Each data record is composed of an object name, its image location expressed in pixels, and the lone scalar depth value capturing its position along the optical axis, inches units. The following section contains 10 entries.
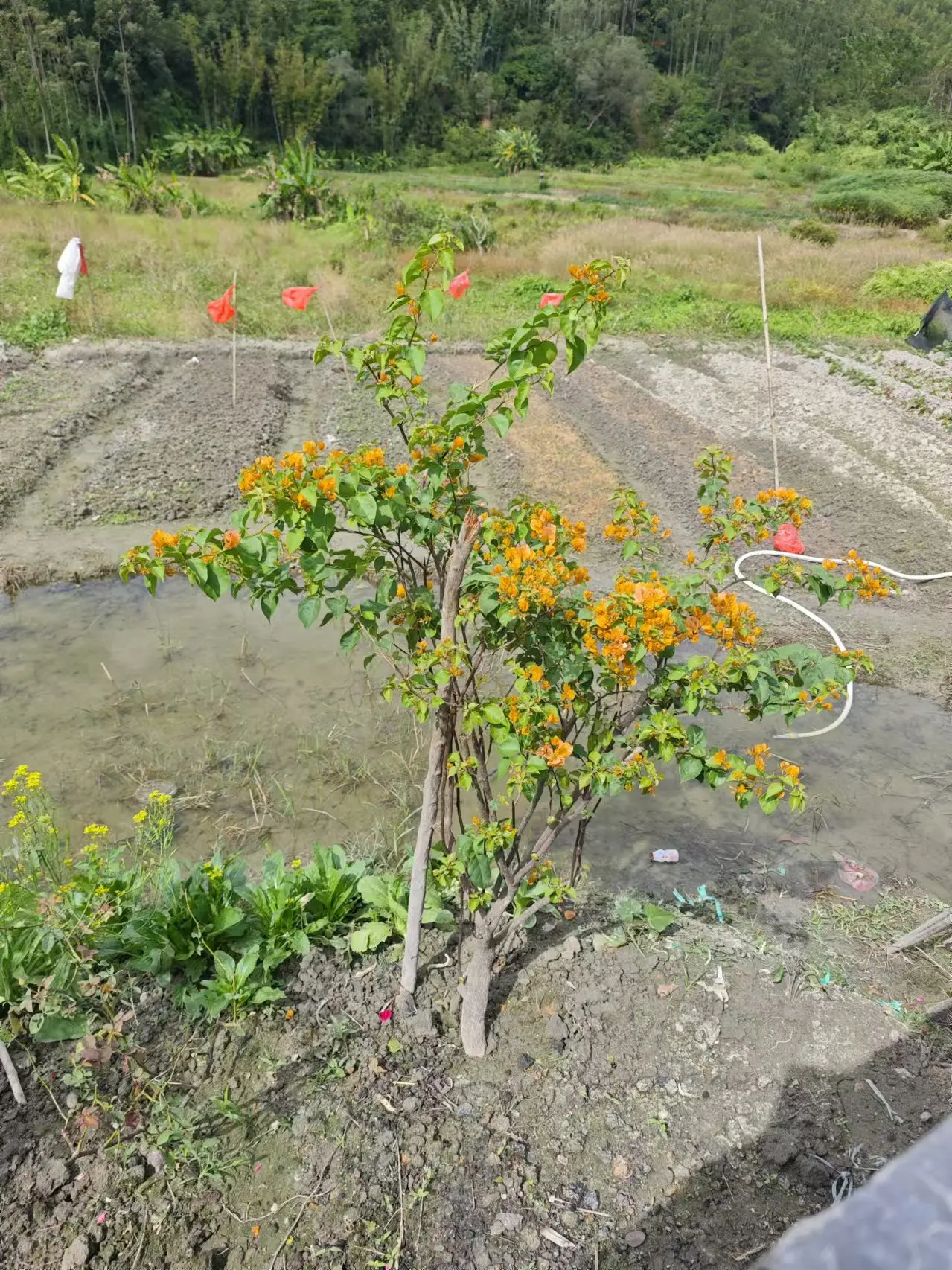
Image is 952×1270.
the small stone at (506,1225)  75.8
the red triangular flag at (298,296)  264.2
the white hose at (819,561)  166.1
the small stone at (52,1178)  77.1
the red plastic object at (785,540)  108.5
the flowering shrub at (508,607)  73.9
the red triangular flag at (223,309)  314.7
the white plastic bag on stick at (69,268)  328.2
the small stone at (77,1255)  71.8
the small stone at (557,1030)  94.8
